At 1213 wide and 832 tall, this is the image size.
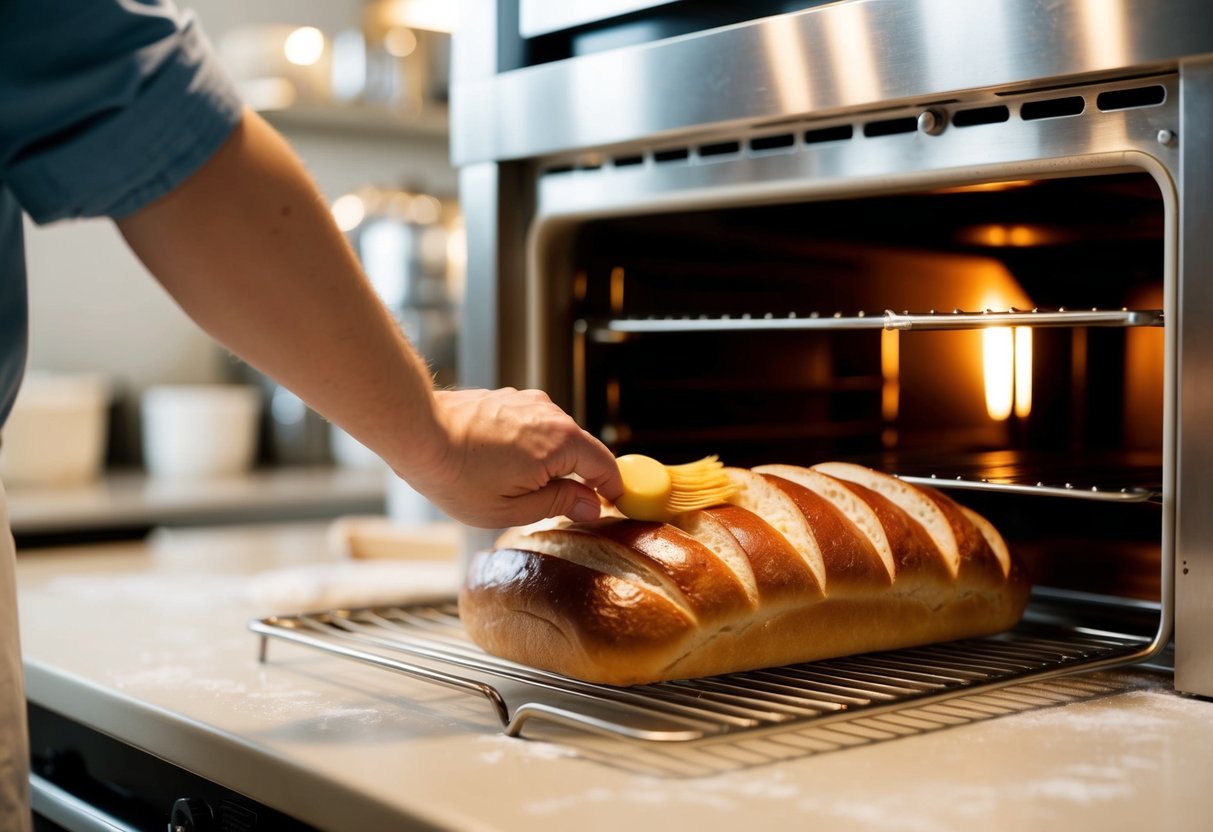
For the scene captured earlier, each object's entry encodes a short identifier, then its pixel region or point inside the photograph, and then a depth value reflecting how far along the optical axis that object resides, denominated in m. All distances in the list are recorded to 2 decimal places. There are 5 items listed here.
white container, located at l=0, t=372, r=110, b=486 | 2.82
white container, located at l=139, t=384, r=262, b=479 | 3.15
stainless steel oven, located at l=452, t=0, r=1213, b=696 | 0.91
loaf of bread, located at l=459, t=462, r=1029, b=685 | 0.93
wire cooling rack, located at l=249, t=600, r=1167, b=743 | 0.82
